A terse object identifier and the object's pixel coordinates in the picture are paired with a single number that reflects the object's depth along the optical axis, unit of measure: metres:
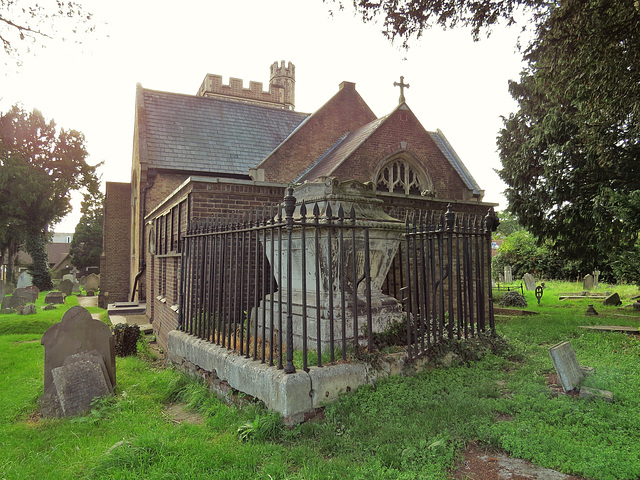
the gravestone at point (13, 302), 15.01
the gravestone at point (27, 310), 13.63
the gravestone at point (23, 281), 20.39
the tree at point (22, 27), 6.84
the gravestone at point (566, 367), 3.78
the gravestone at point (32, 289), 18.30
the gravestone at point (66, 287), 24.08
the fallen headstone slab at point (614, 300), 14.17
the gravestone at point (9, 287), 25.89
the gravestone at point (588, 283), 20.93
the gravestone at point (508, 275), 25.44
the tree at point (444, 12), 5.84
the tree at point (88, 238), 37.44
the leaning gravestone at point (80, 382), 4.52
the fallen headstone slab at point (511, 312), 11.79
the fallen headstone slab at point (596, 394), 3.52
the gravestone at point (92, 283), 25.47
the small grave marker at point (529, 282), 21.11
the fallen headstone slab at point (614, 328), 7.69
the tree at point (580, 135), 5.54
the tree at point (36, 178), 28.25
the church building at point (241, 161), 9.41
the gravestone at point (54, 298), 18.07
